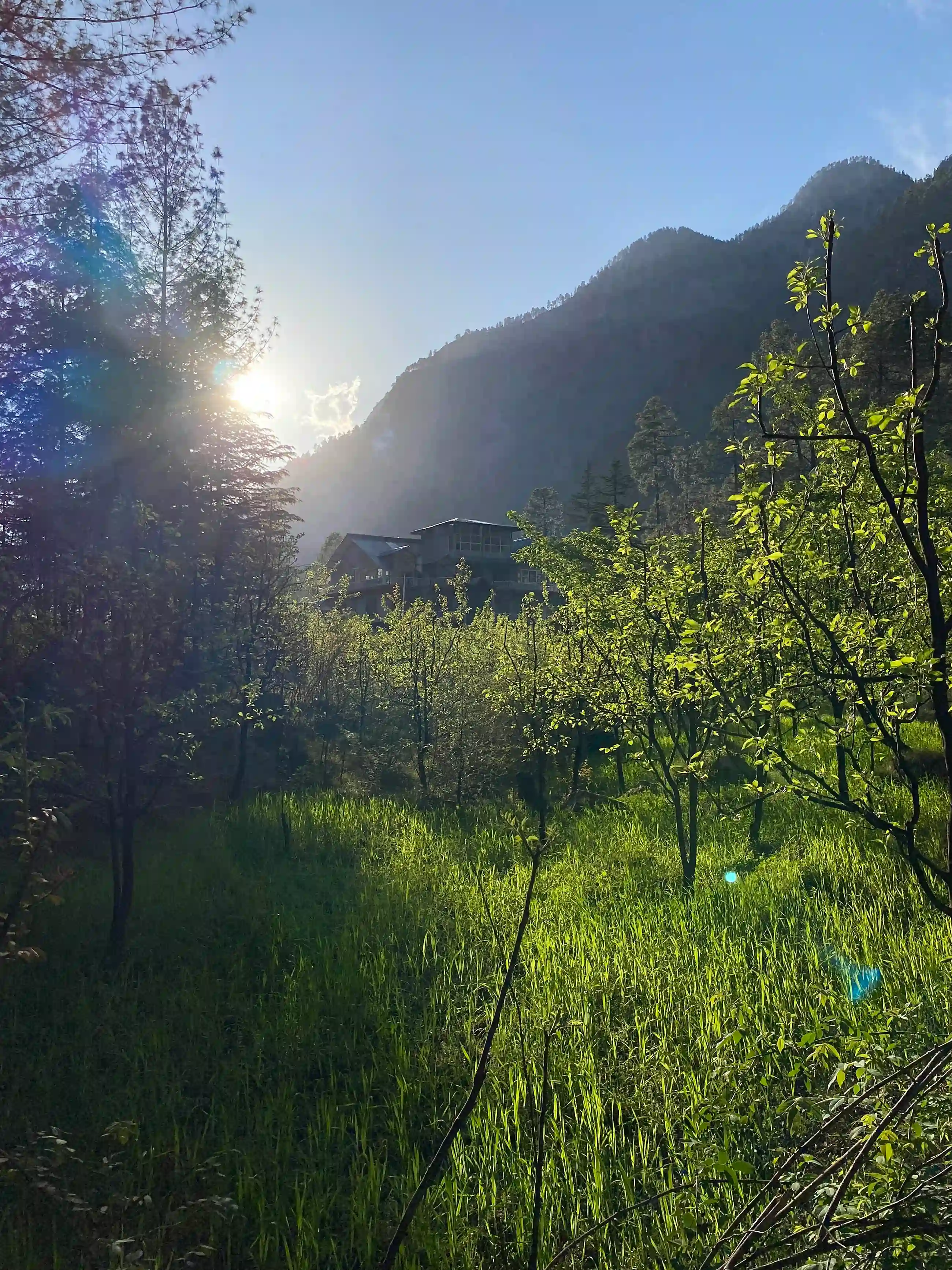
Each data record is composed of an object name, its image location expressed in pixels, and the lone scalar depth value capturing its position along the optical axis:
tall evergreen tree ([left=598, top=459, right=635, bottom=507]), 46.28
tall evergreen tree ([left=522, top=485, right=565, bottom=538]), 64.69
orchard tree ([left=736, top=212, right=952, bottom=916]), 2.19
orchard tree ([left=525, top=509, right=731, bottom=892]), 7.70
